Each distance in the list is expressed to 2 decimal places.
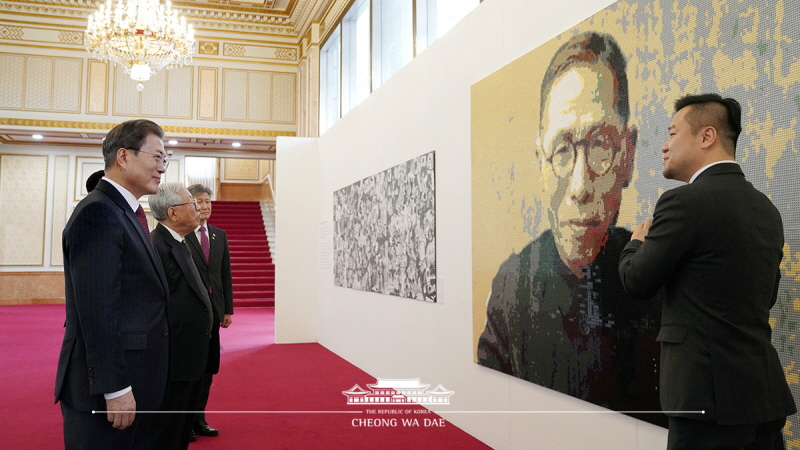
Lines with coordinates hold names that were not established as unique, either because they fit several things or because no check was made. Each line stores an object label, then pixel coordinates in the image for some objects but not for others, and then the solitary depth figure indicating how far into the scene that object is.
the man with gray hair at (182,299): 3.41
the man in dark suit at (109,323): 2.05
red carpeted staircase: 14.89
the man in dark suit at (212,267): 4.45
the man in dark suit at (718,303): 1.77
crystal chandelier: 9.50
